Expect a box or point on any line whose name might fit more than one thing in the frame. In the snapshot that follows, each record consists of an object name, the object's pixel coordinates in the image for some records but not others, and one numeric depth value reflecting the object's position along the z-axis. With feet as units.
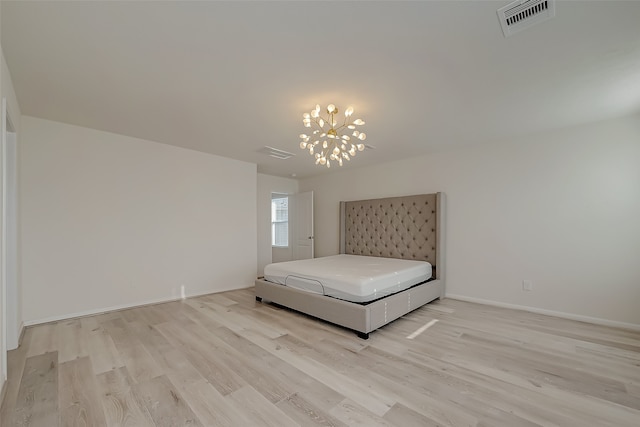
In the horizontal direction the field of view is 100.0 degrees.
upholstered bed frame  9.33
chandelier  8.26
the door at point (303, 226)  19.44
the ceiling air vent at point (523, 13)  4.79
